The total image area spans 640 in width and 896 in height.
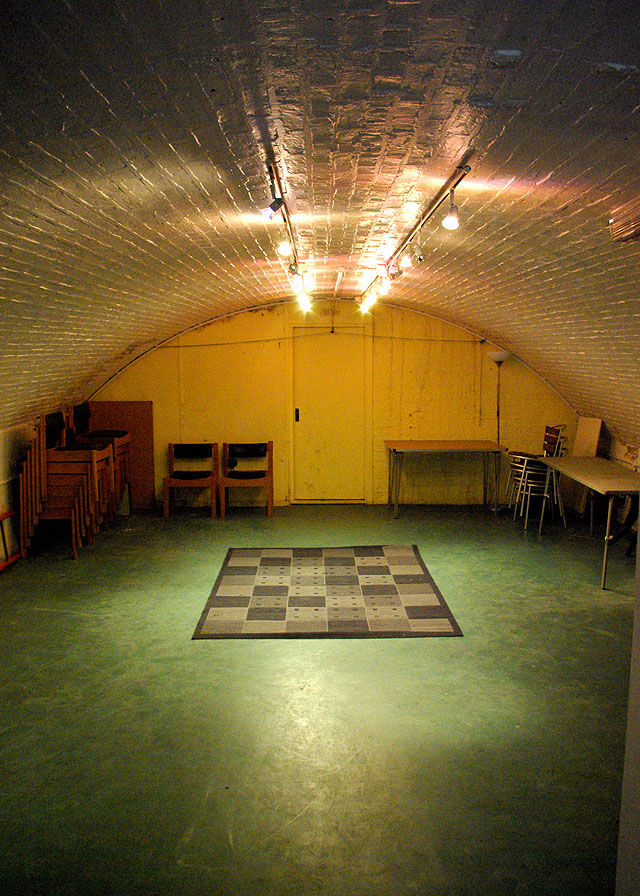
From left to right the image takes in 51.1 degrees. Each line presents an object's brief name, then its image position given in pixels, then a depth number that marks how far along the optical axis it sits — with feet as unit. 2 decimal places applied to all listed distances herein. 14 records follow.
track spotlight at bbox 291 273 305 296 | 22.33
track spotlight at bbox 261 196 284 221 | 11.96
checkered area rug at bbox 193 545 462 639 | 16.52
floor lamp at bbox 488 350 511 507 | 29.63
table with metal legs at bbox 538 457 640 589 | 18.80
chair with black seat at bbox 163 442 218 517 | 28.17
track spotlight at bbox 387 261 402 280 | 20.15
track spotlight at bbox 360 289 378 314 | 26.21
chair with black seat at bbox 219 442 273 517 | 28.37
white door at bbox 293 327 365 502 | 30.94
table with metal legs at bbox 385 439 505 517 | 27.43
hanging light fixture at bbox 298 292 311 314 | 24.01
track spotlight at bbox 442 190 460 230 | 11.14
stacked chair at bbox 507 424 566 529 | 26.58
